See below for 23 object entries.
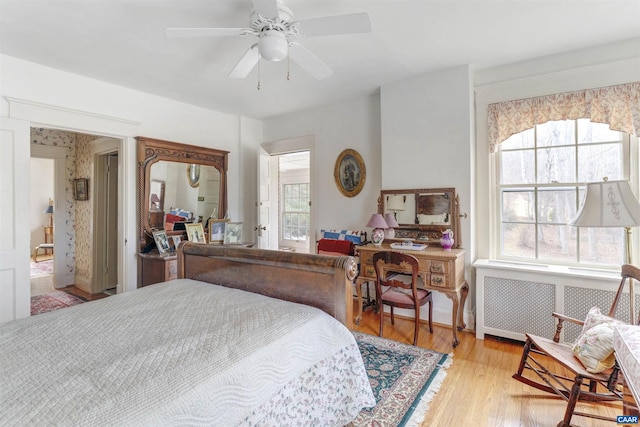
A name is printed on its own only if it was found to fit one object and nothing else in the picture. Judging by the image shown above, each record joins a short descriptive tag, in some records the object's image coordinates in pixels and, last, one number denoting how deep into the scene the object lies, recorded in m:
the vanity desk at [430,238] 2.65
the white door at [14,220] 2.56
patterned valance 2.43
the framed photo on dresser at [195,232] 3.73
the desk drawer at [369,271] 3.03
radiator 2.34
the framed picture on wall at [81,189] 4.36
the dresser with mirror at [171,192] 3.41
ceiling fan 1.67
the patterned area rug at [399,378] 1.74
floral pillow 1.57
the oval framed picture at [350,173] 3.84
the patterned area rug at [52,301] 3.55
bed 0.86
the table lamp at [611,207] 1.84
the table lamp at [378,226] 3.08
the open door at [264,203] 4.41
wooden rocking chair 1.55
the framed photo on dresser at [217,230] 3.96
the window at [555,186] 2.58
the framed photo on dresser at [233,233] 4.04
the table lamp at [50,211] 7.26
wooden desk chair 2.49
